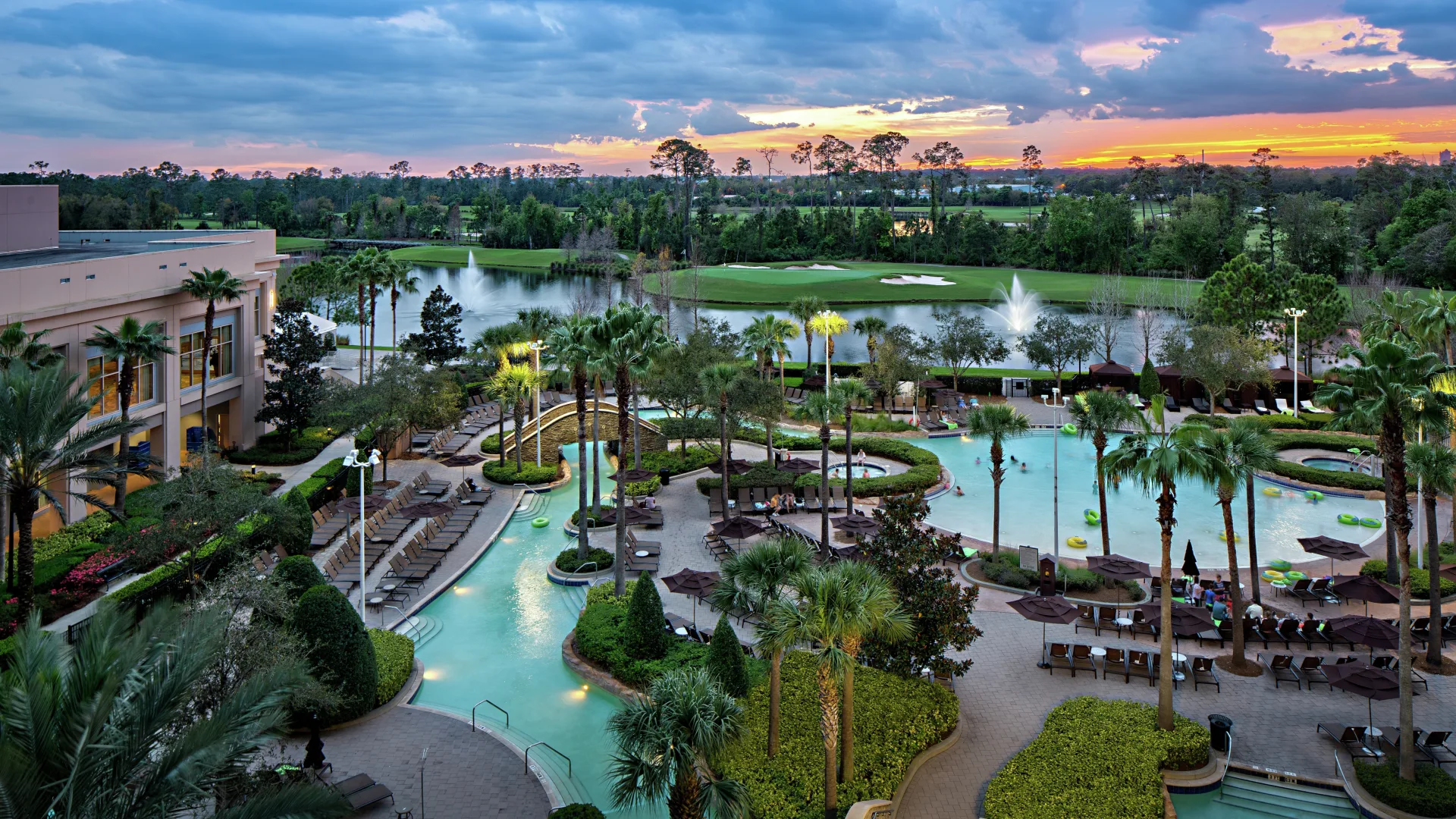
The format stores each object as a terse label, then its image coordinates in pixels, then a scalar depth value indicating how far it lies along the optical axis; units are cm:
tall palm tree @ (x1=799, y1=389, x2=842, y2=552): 3522
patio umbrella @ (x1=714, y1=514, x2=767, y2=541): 3194
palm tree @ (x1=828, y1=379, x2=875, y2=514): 3624
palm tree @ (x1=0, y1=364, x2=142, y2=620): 2280
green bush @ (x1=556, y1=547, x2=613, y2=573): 3095
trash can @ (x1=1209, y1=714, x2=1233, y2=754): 2047
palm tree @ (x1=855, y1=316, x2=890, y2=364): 5687
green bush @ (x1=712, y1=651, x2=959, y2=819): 1778
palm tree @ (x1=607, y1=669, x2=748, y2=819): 1558
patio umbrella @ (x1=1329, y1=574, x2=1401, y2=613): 2603
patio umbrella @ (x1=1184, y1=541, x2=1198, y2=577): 2952
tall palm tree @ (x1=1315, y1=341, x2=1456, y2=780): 1936
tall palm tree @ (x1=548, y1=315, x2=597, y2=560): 2873
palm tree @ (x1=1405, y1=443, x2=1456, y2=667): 2367
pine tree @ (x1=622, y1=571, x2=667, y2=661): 2331
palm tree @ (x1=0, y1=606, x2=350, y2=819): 1041
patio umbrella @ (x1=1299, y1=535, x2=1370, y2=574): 2952
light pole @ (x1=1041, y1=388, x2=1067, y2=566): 3086
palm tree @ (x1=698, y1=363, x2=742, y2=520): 3747
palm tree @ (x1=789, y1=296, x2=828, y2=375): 6309
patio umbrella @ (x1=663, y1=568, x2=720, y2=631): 2623
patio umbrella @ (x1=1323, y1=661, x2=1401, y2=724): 2094
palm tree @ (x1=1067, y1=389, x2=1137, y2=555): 3089
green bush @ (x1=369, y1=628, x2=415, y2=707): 2202
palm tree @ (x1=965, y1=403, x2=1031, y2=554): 3231
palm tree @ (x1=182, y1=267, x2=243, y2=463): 3859
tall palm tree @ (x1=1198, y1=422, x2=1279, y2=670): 2227
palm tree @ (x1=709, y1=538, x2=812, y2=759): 1858
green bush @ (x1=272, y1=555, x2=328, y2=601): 2189
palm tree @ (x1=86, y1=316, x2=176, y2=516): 3275
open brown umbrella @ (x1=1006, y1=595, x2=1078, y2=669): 2464
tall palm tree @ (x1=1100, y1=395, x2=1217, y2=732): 2006
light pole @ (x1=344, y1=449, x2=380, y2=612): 2284
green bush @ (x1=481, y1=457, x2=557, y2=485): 4062
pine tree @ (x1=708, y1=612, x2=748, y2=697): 2053
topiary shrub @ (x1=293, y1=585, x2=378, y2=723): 2052
